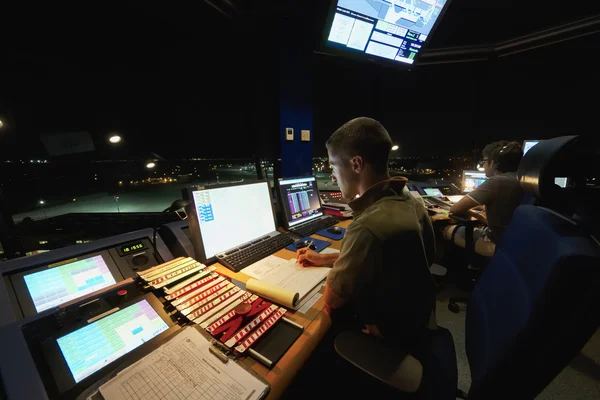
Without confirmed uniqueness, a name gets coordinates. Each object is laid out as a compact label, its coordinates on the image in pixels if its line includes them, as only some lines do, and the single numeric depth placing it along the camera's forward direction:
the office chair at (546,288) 0.51
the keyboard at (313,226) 1.72
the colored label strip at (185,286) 0.81
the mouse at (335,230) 1.76
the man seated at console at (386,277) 0.82
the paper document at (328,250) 1.43
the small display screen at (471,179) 3.34
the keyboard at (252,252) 1.17
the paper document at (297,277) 0.99
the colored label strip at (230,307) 0.72
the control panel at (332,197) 2.61
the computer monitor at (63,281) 0.74
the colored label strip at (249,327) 0.66
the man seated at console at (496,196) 2.12
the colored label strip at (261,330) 0.66
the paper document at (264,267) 1.12
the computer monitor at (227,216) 1.14
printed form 0.52
